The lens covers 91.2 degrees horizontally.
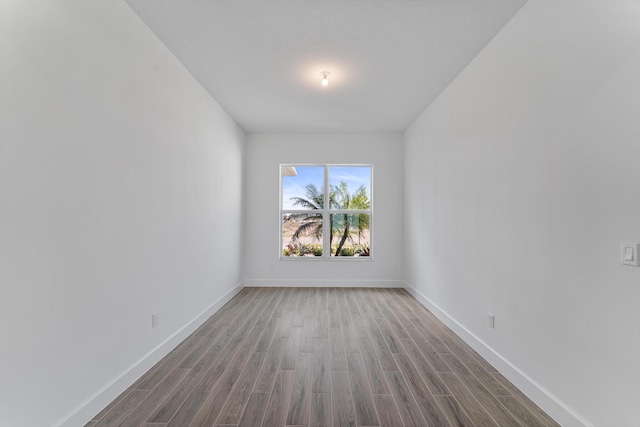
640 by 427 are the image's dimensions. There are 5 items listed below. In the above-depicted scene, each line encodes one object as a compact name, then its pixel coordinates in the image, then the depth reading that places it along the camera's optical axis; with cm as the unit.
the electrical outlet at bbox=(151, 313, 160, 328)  252
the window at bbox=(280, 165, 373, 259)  568
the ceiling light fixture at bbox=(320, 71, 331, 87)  327
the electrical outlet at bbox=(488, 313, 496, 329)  254
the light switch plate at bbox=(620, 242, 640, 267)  142
